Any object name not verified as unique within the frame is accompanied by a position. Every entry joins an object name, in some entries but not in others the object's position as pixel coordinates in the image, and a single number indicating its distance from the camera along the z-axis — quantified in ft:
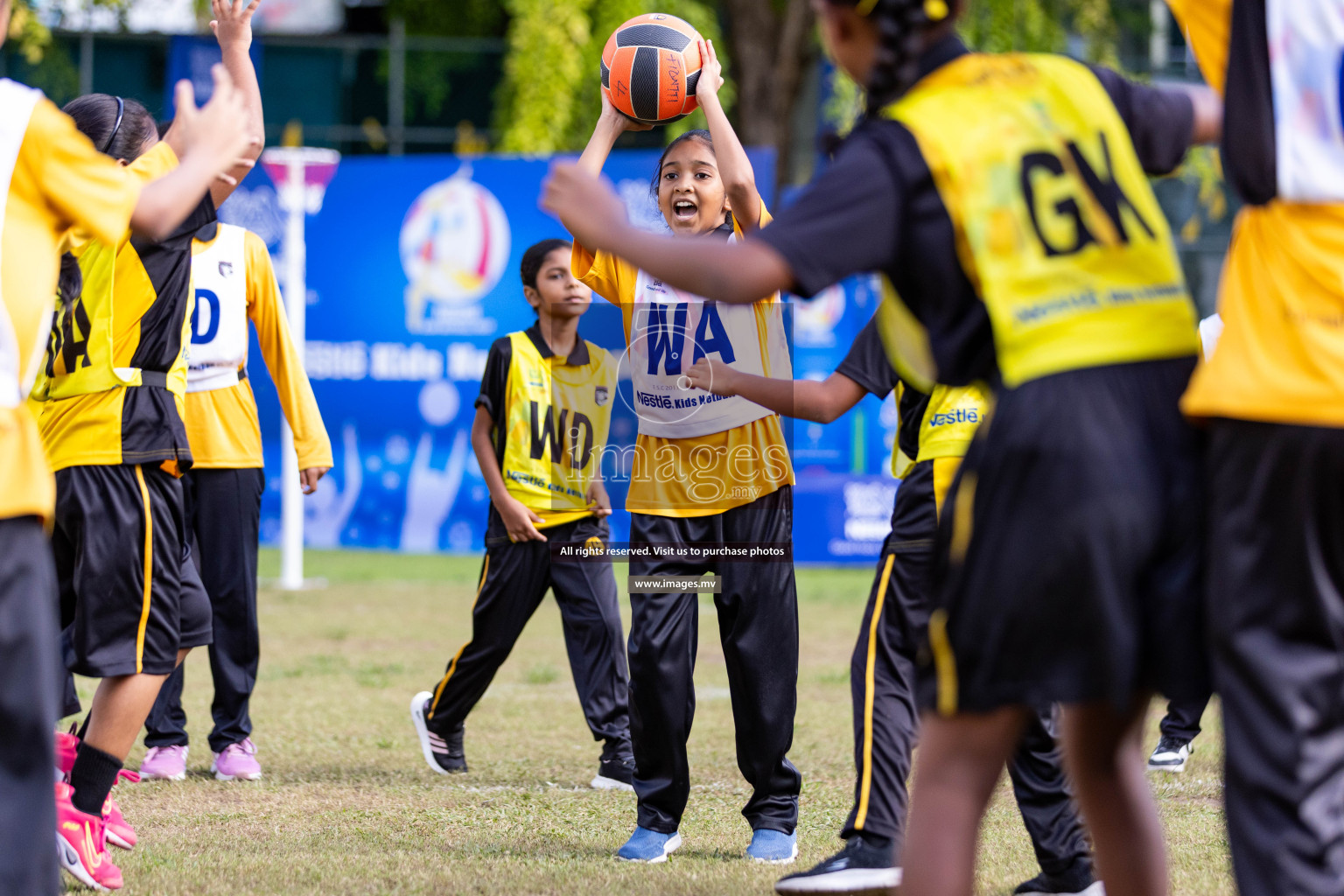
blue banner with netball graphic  98.73
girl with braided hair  15.12
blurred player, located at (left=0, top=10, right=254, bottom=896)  16.07
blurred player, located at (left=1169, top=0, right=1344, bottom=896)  14.58
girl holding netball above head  28.91
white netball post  82.23
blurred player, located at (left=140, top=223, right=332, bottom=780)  38.22
